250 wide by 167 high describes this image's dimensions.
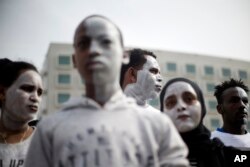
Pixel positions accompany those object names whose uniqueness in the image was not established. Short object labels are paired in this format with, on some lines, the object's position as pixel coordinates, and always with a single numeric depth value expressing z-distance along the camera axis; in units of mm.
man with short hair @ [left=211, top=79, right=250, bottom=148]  4152
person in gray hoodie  1578
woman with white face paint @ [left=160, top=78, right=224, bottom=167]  2465
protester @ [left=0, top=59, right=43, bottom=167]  2686
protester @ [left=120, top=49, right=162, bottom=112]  3838
